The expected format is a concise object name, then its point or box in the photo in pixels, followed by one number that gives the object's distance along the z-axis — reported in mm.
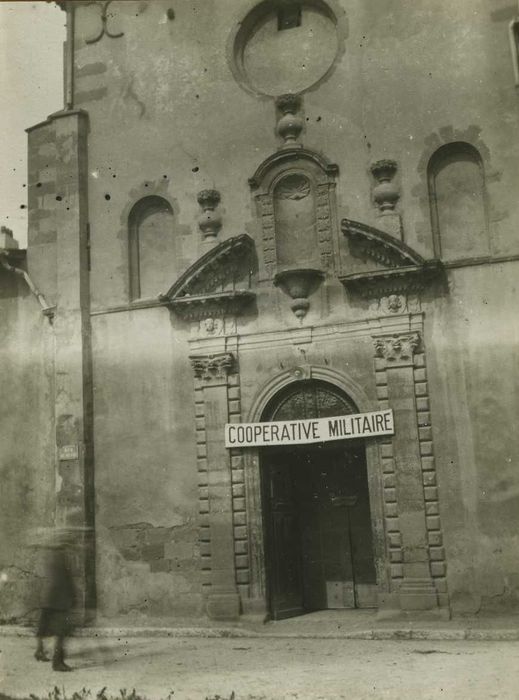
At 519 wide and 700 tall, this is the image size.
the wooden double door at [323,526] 13180
